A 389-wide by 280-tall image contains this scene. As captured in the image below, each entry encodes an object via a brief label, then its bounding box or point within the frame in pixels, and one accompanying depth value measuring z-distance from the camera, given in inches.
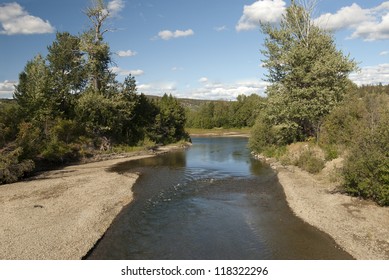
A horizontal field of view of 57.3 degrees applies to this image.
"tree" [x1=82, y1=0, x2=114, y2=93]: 2289.4
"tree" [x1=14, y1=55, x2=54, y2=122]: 2060.8
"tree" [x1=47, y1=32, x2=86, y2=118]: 2413.9
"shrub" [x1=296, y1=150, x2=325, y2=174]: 1453.0
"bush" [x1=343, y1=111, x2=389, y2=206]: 911.0
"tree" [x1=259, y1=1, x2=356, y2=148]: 1753.2
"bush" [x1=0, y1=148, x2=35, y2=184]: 1305.4
